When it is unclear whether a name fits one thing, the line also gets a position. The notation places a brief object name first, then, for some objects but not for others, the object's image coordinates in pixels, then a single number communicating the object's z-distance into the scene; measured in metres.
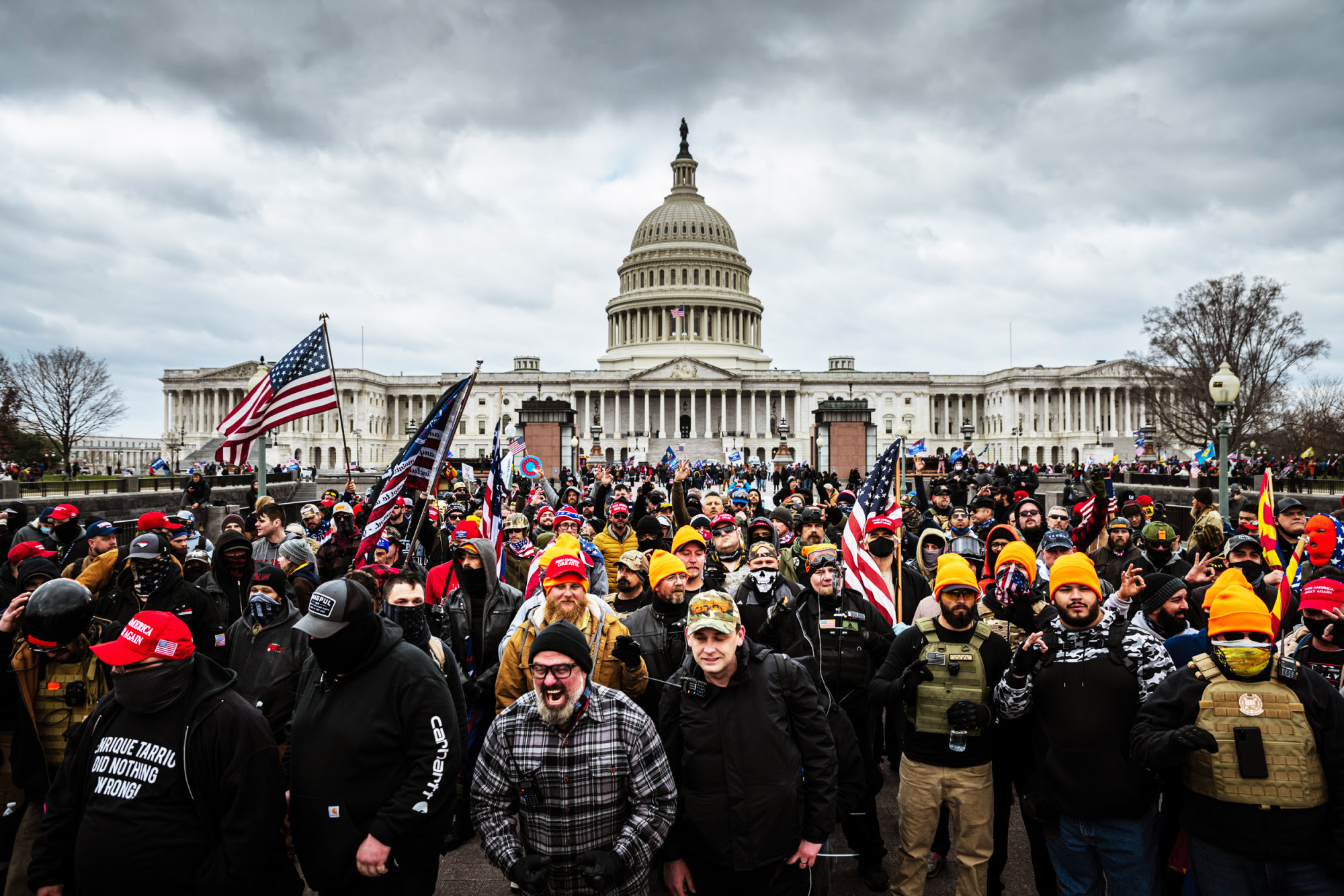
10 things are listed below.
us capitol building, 91.56
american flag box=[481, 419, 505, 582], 10.83
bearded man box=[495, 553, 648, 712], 4.70
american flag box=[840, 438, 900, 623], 6.85
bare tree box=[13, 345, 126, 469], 54.50
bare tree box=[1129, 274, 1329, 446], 39.85
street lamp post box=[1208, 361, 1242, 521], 13.26
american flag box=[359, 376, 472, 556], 6.95
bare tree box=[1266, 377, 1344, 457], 40.16
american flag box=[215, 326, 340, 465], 11.41
